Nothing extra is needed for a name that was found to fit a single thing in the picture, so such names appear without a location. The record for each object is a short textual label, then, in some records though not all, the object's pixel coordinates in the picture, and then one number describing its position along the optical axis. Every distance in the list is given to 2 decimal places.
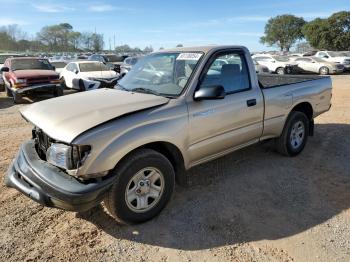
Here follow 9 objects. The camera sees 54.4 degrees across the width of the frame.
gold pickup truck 3.14
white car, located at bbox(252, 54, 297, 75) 24.22
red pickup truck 12.10
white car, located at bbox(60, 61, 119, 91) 13.59
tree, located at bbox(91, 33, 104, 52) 98.88
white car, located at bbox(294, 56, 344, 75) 24.52
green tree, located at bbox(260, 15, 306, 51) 74.69
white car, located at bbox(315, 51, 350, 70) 26.64
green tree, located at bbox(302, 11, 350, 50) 53.10
